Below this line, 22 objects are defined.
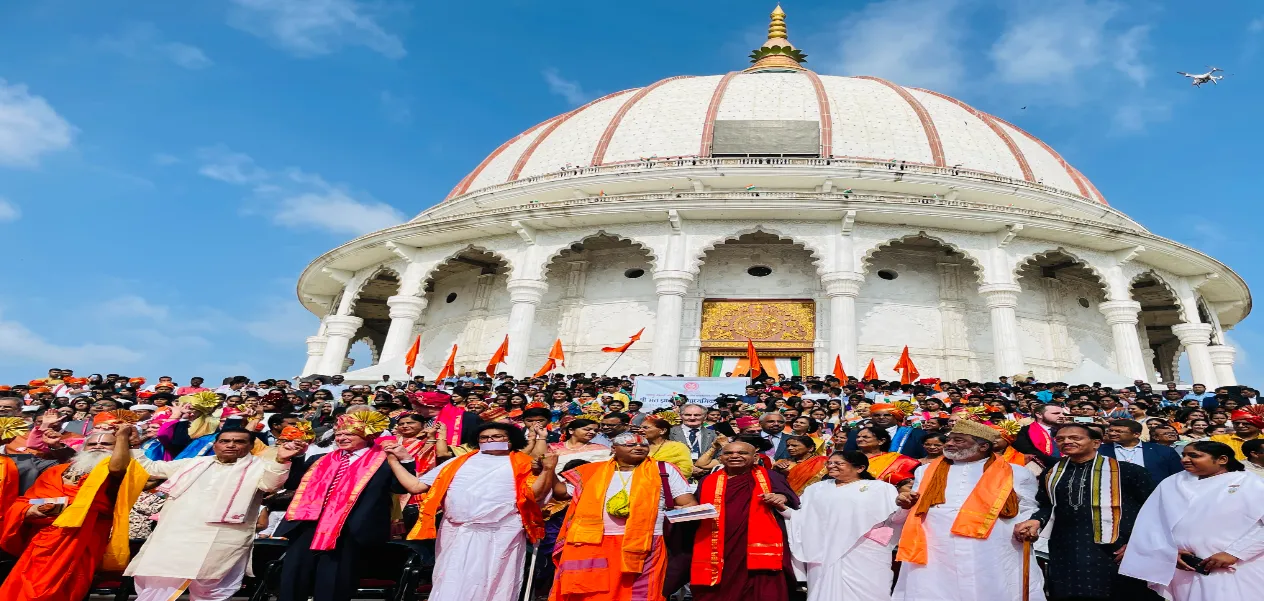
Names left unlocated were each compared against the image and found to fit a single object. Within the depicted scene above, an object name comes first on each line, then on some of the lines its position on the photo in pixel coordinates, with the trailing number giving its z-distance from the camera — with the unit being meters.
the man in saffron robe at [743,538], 4.55
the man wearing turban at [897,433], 5.74
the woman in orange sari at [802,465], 5.42
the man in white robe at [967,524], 4.27
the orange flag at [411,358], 16.91
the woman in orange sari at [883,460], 5.03
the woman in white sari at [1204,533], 3.81
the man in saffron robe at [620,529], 4.41
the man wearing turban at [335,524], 4.48
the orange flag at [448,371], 16.35
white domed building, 17.11
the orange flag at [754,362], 16.09
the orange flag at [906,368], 15.44
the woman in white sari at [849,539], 4.50
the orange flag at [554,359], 16.64
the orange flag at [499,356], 16.38
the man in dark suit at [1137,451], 5.50
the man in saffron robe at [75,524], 4.73
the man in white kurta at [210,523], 4.46
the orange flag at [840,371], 15.07
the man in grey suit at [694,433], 6.30
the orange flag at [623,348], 17.38
